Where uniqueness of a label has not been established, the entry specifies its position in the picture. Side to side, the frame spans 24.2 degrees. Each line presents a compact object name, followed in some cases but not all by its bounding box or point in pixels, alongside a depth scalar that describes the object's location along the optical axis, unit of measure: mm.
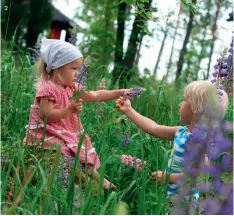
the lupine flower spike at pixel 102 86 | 3158
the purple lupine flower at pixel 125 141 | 2818
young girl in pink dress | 2706
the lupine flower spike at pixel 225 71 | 2514
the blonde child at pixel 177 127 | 2355
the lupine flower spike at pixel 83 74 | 2621
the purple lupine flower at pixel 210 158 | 1638
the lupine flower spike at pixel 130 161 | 2532
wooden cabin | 25422
